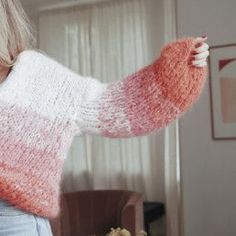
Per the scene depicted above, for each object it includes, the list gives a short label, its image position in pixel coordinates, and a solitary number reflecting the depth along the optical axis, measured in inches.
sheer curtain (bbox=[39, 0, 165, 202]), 125.3
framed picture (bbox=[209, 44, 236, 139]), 100.8
